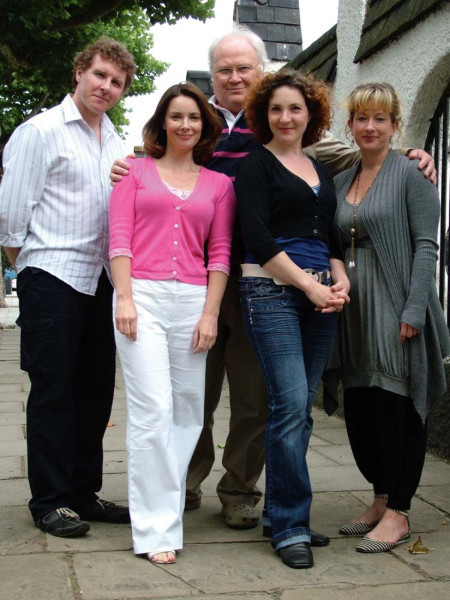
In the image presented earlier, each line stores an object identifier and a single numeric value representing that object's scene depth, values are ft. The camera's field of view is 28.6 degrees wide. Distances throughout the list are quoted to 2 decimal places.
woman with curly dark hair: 11.16
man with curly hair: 12.14
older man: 12.82
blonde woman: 11.59
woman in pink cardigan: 11.16
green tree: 36.19
